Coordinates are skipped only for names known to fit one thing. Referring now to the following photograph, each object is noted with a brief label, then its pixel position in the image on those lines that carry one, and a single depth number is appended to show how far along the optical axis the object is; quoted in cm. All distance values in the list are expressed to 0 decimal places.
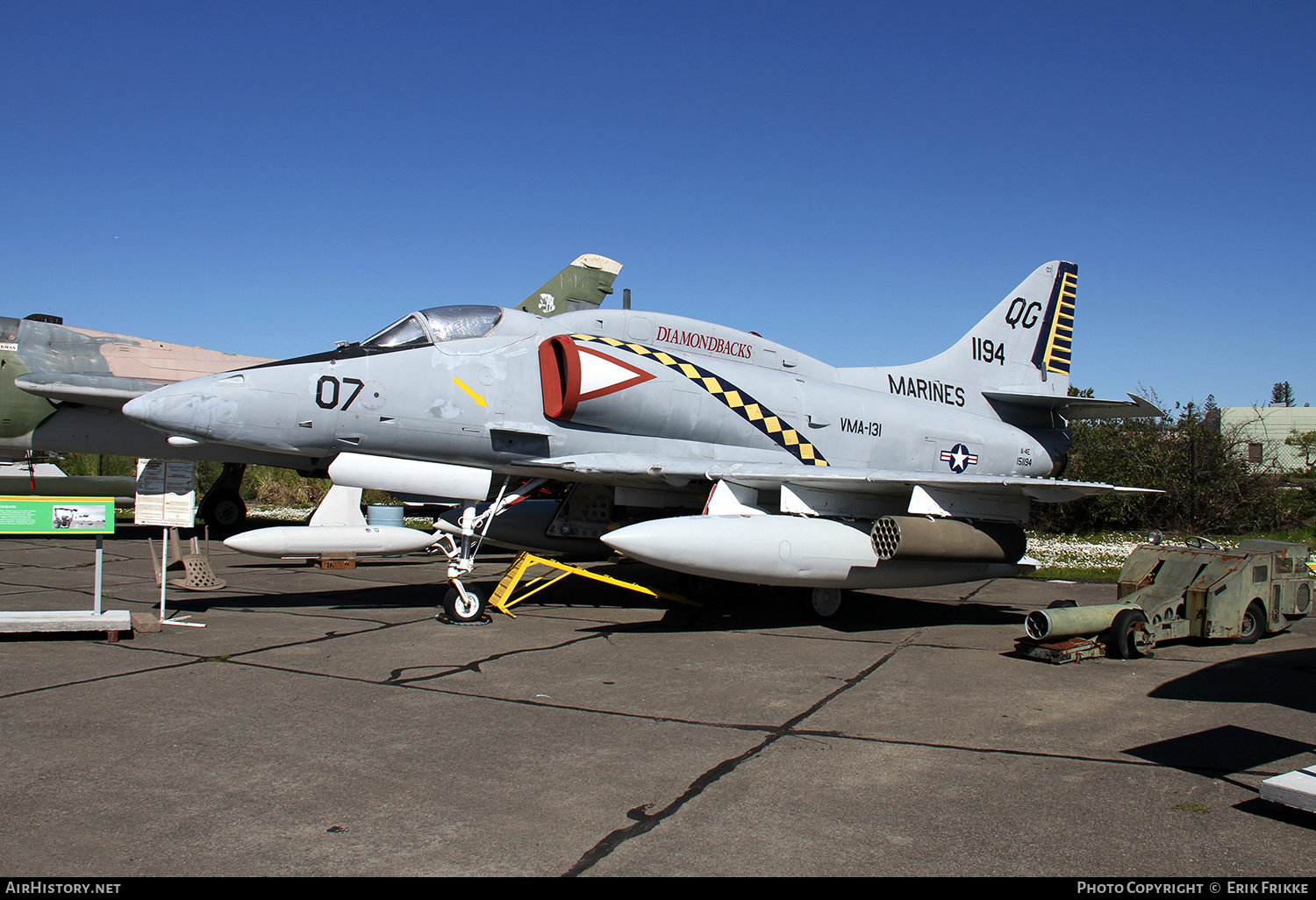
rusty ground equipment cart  721
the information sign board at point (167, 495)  826
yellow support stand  874
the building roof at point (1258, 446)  2120
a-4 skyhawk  791
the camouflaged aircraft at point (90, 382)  1552
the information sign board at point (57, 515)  680
